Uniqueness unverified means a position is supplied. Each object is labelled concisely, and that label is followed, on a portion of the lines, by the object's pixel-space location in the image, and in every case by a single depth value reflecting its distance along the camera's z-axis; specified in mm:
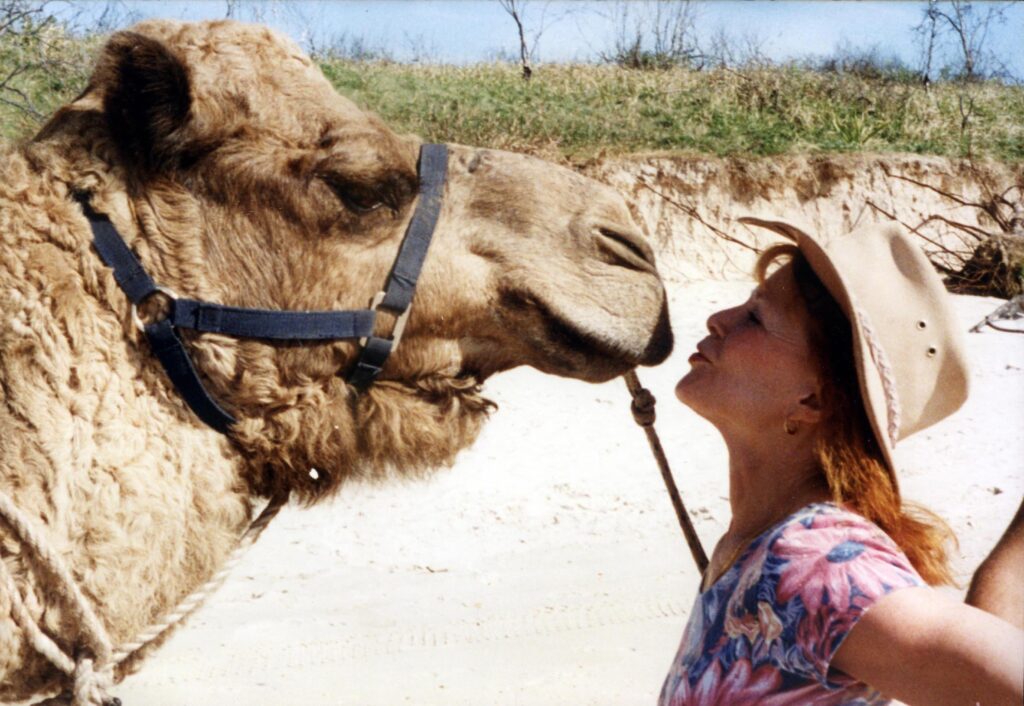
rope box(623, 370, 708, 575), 2500
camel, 2096
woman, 1708
